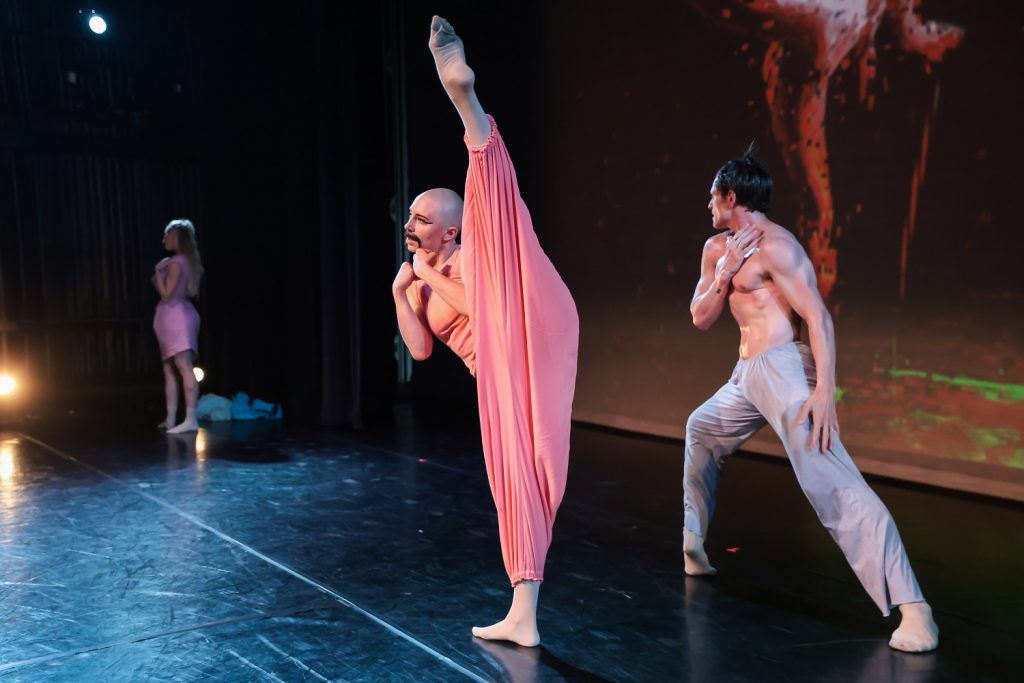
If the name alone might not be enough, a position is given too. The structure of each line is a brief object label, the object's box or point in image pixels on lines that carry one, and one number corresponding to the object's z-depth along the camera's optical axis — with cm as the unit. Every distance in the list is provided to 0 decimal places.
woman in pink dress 664
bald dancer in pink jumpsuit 255
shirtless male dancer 275
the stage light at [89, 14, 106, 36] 947
